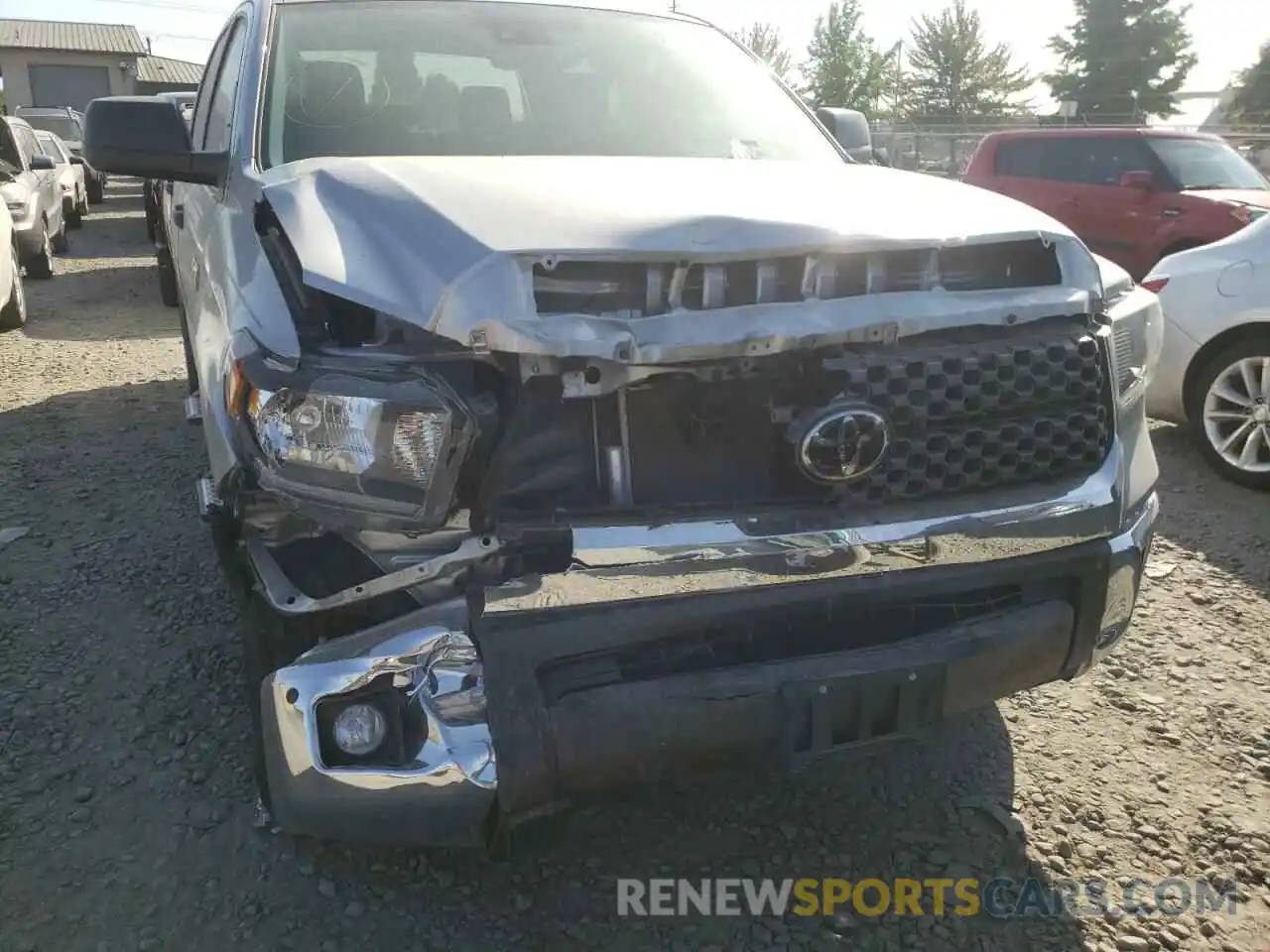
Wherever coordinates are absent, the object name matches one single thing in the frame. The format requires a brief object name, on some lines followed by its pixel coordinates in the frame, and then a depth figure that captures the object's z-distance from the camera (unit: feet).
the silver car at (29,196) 32.78
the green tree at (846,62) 147.64
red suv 28.48
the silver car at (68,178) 47.34
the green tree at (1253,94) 153.58
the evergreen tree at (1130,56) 154.71
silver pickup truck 6.14
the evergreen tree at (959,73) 162.20
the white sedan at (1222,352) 16.19
